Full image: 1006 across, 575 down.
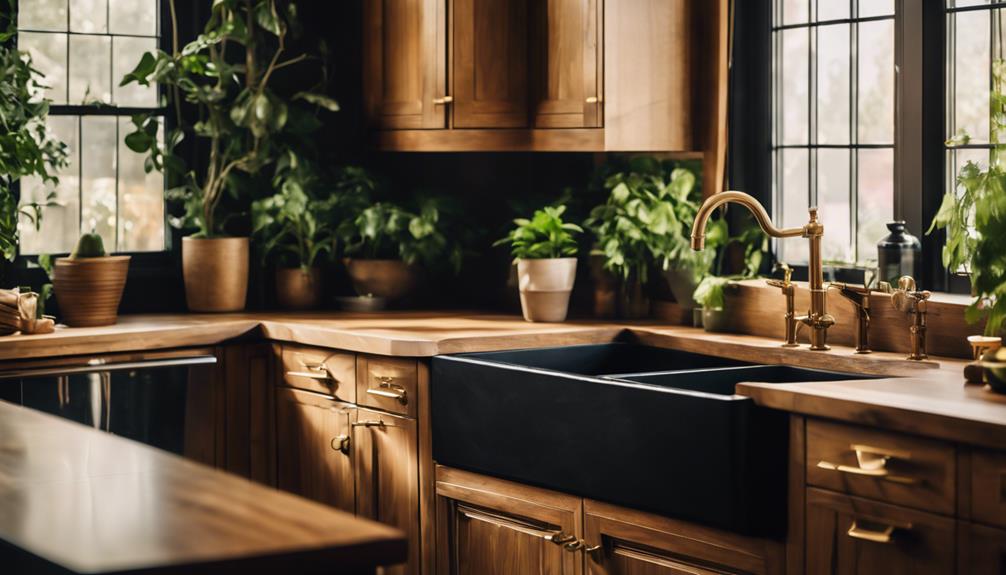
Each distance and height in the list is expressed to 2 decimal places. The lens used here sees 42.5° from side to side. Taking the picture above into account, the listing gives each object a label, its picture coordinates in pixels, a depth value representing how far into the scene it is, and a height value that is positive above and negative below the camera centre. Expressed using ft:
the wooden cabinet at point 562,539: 8.95 -1.94
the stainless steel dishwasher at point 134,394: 11.59 -1.03
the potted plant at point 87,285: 12.62 -0.03
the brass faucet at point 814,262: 10.65 +0.15
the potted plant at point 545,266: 12.78 +0.15
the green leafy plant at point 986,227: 8.86 +0.37
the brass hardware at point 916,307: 9.93 -0.21
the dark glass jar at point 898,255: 10.74 +0.21
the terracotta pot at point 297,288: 14.40 -0.07
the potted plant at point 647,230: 12.61 +0.50
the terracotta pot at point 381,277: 14.38 +0.05
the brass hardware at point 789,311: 10.87 -0.26
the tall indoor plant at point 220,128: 13.73 +1.67
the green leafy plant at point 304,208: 14.08 +0.81
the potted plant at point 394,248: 13.98 +0.37
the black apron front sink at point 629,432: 8.66 -1.11
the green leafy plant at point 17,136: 12.18 +1.42
